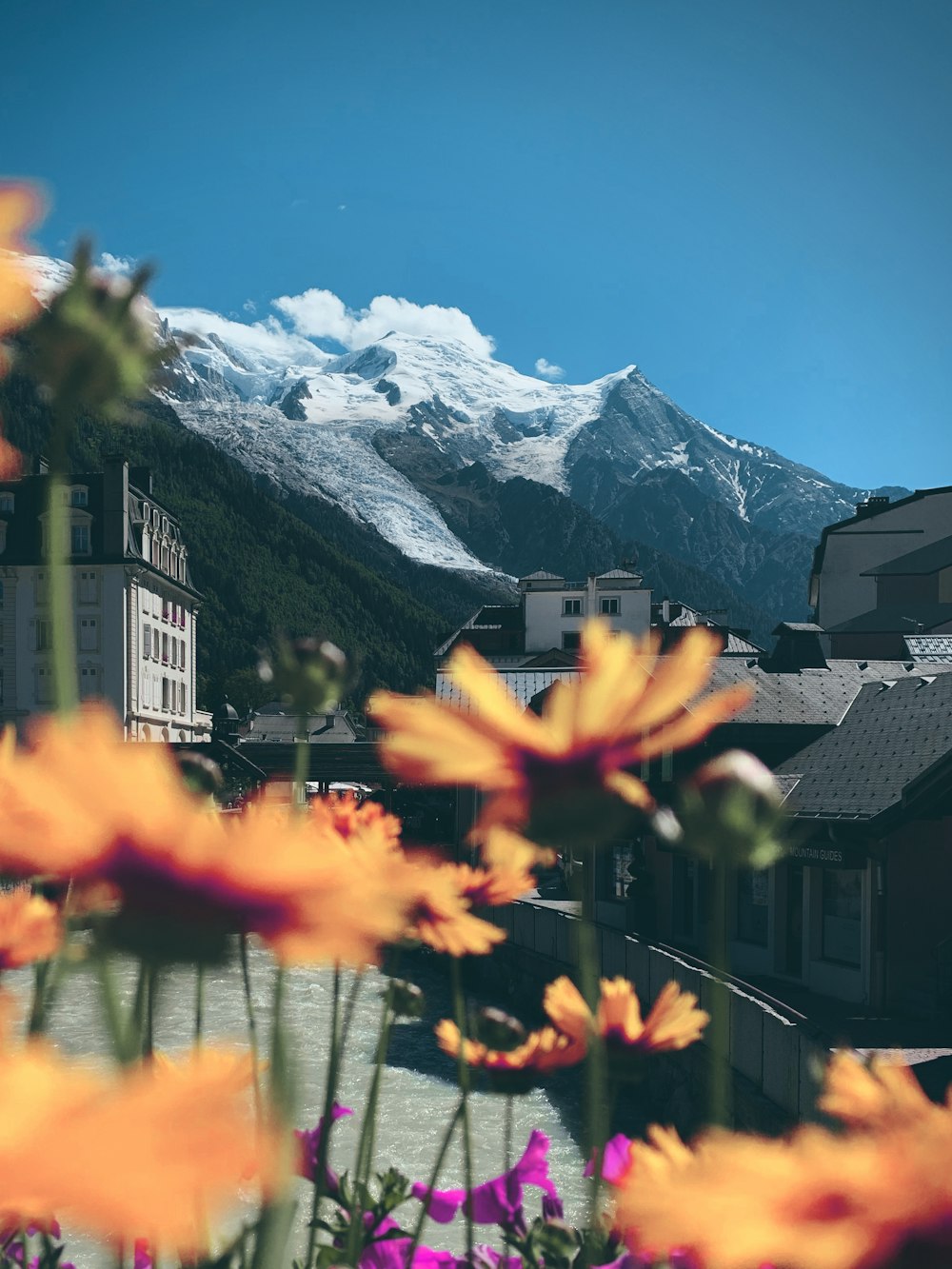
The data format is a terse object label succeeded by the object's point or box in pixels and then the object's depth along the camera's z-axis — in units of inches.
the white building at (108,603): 1846.7
